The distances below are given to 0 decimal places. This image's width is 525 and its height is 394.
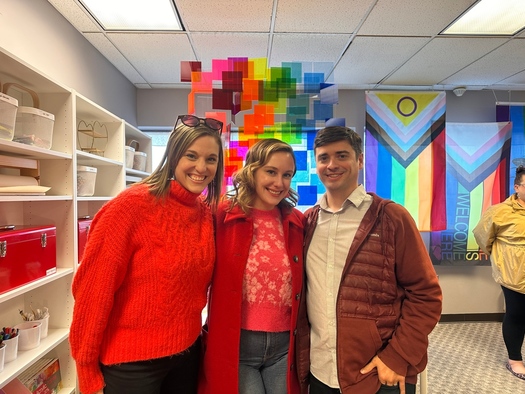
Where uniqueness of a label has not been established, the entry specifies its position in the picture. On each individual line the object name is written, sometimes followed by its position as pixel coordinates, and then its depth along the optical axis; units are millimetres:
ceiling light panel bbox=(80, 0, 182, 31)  1898
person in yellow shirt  2465
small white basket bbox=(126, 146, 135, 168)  2674
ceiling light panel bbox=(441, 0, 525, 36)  1975
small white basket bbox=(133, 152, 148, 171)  2898
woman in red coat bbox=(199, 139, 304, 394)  1107
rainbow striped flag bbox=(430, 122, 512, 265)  3312
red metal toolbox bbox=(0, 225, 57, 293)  1391
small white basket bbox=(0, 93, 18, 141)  1335
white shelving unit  1646
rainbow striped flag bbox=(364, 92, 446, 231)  3205
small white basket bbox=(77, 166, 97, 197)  1987
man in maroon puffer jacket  1082
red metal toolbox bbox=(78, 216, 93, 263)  1928
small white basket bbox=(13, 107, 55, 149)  1531
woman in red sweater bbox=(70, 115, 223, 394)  932
